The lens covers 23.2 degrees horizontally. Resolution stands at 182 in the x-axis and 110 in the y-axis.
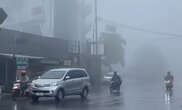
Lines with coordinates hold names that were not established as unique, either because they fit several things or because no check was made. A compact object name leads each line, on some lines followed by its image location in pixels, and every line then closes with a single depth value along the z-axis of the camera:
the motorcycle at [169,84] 25.25
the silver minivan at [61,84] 20.78
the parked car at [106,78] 47.06
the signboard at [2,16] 13.44
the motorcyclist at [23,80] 24.72
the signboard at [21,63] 28.10
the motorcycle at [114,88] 30.01
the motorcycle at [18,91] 24.39
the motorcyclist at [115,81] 30.10
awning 28.63
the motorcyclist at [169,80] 25.31
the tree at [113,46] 63.97
